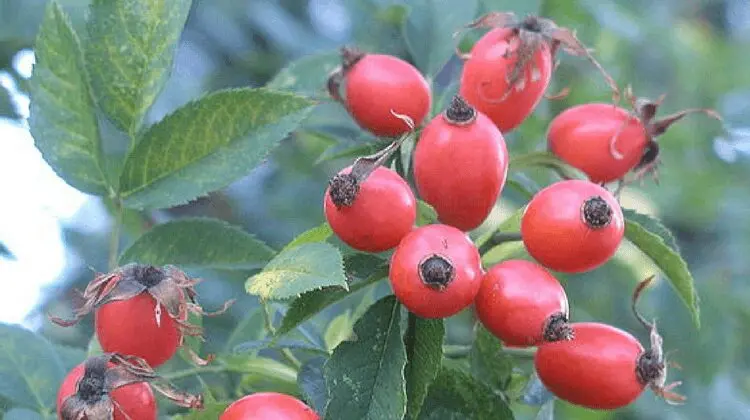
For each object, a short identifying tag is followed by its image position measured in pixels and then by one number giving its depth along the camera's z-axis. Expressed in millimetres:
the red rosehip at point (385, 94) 585
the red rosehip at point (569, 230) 557
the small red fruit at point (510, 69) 583
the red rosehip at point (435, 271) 542
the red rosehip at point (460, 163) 558
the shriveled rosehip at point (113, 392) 546
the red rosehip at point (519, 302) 550
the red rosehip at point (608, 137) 588
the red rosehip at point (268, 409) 546
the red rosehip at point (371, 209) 548
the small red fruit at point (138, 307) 552
